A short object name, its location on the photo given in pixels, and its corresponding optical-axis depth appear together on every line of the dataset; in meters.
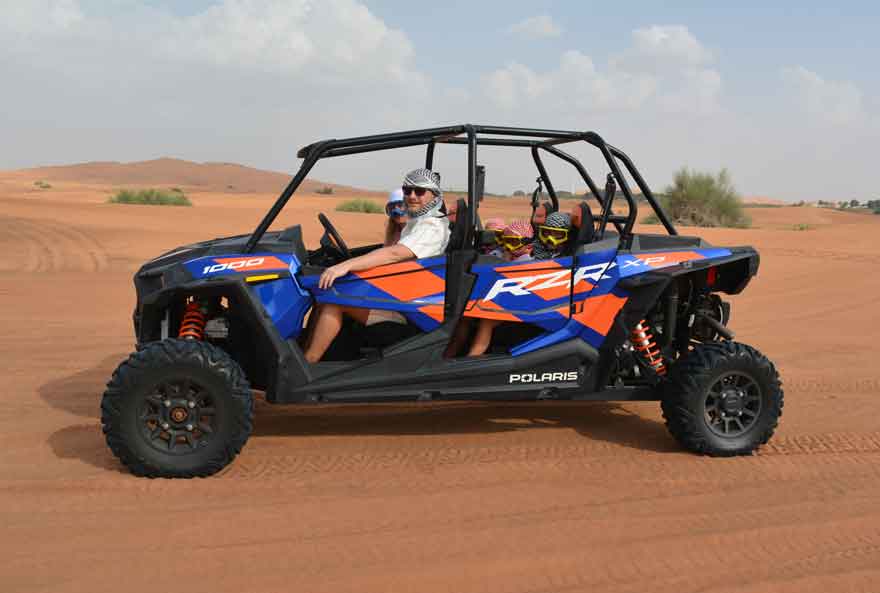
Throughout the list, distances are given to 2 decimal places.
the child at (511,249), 4.79
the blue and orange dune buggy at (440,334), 4.38
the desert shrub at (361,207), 29.56
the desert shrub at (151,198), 29.06
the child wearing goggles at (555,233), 4.95
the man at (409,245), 4.61
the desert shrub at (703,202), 27.86
